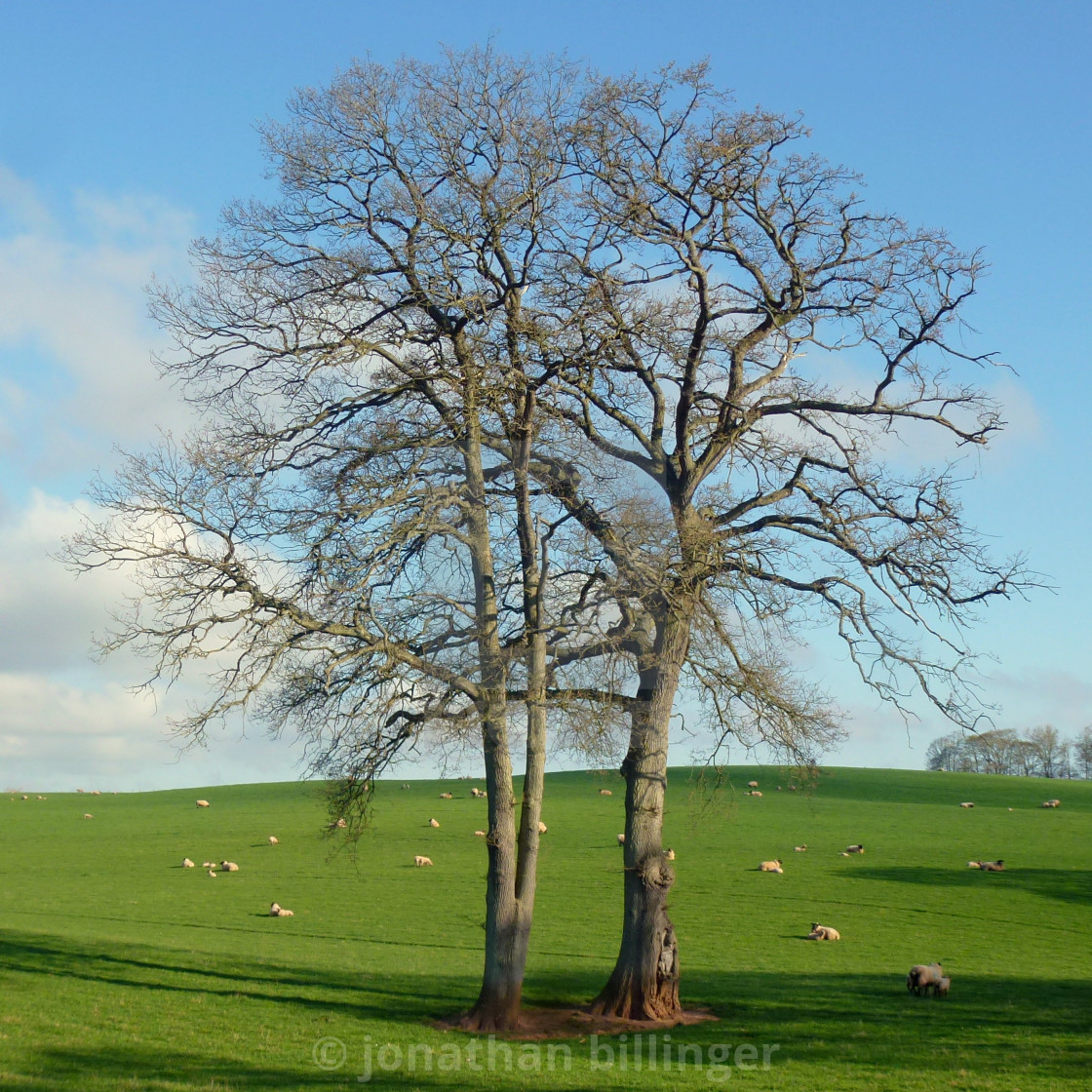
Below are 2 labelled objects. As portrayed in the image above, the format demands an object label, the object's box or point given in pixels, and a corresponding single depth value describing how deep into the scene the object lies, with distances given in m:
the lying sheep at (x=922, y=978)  21.20
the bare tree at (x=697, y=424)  18.00
